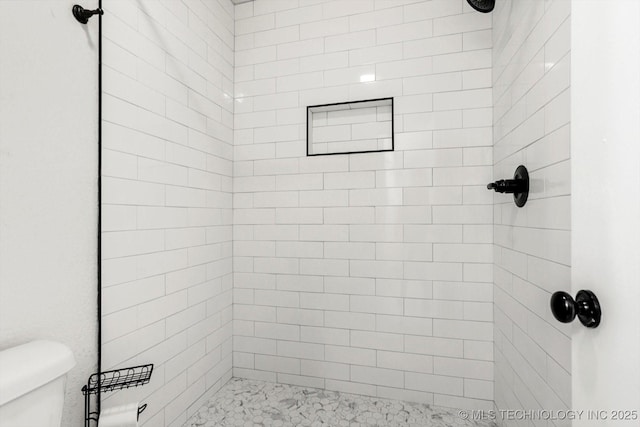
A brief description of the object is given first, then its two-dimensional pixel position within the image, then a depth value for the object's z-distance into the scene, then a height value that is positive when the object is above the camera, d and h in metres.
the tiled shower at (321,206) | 1.35 +0.05
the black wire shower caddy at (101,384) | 1.16 -0.62
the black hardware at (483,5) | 1.43 +0.91
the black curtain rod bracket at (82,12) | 1.14 +0.69
